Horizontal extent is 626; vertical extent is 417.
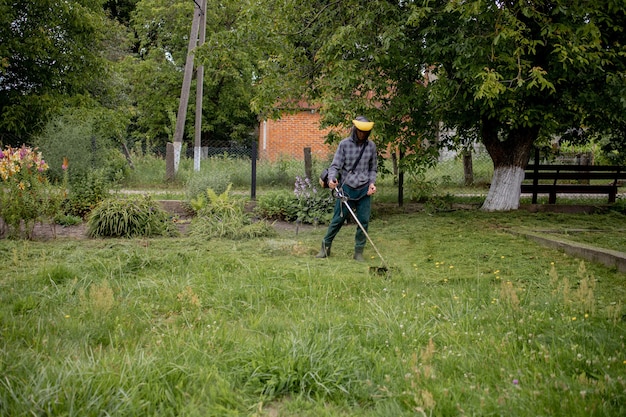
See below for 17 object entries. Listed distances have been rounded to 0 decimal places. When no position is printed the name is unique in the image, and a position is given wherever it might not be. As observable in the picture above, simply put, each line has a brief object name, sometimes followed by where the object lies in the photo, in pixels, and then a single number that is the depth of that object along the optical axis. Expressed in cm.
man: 740
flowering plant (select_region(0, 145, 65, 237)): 801
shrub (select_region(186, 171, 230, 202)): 1149
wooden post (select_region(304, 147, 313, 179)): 1261
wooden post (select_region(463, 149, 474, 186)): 1876
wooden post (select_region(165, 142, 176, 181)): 1666
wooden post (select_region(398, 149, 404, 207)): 1230
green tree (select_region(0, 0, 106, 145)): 1625
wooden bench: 1305
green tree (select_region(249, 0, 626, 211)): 898
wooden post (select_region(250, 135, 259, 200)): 1187
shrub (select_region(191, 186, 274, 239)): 888
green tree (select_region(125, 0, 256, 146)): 2994
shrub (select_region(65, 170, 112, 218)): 1031
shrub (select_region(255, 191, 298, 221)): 1079
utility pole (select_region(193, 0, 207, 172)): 1908
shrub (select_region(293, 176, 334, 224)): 1053
